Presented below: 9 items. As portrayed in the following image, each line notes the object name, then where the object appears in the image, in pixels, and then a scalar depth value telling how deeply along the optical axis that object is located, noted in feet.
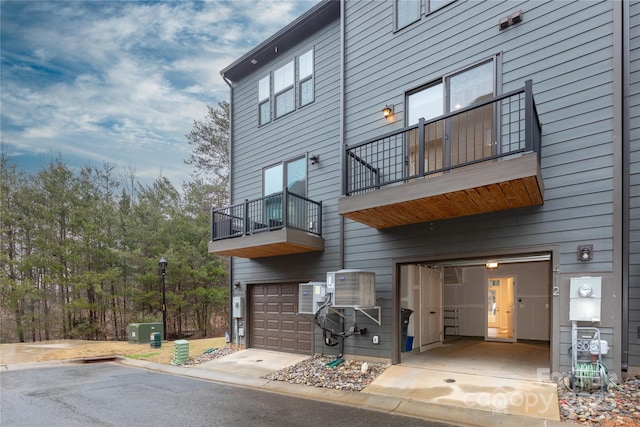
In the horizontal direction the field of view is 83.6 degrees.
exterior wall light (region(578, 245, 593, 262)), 16.07
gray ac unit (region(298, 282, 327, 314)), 24.11
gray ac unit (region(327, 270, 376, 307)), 21.47
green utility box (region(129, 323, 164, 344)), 40.01
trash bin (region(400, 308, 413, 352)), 24.82
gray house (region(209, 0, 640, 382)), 15.96
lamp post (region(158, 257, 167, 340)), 37.99
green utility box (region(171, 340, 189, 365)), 27.84
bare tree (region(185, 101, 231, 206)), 63.31
